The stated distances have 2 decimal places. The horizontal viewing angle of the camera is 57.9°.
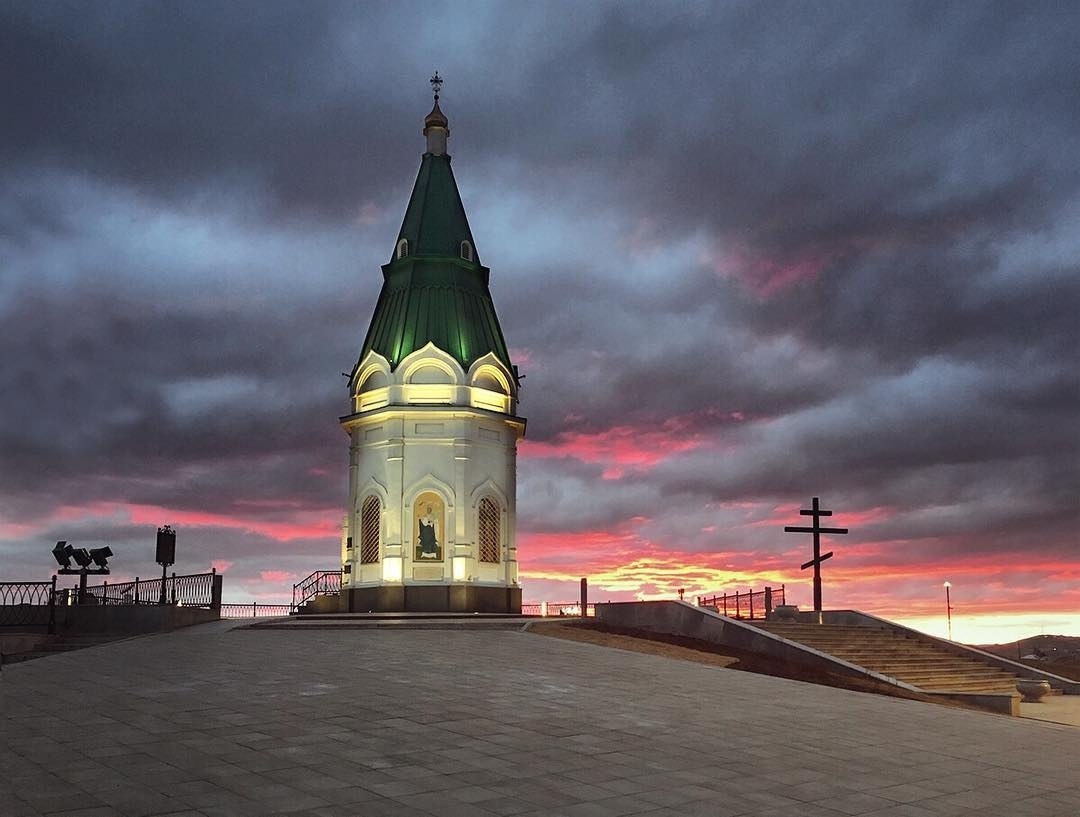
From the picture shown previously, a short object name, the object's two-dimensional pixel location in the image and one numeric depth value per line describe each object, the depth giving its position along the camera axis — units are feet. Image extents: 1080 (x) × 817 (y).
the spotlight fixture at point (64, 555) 103.96
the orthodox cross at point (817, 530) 109.29
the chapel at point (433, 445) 119.75
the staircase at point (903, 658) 79.77
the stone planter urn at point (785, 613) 101.50
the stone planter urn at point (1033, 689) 81.00
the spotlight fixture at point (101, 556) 104.20
